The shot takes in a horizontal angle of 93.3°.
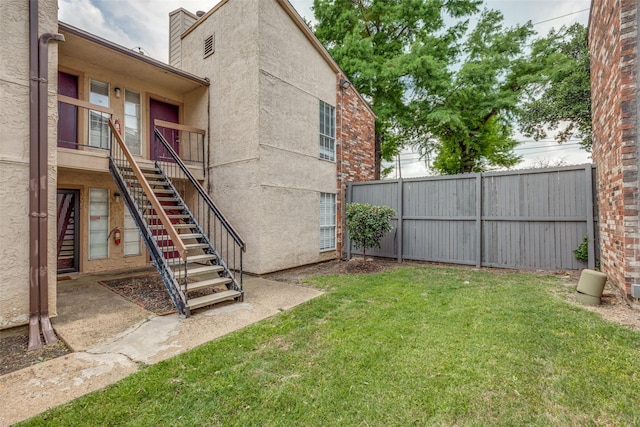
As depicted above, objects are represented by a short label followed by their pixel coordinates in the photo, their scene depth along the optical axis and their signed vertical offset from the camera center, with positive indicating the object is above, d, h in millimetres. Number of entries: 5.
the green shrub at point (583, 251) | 5854 -720
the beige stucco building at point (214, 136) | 6547 +1893
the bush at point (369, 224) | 7184 -240
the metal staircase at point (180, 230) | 4301 -305
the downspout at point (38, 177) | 3482 +429
